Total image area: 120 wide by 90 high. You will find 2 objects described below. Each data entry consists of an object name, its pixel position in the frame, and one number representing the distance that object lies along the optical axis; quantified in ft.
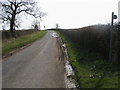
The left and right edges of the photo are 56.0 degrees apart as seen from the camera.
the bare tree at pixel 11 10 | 75.54
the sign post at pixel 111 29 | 18.06
